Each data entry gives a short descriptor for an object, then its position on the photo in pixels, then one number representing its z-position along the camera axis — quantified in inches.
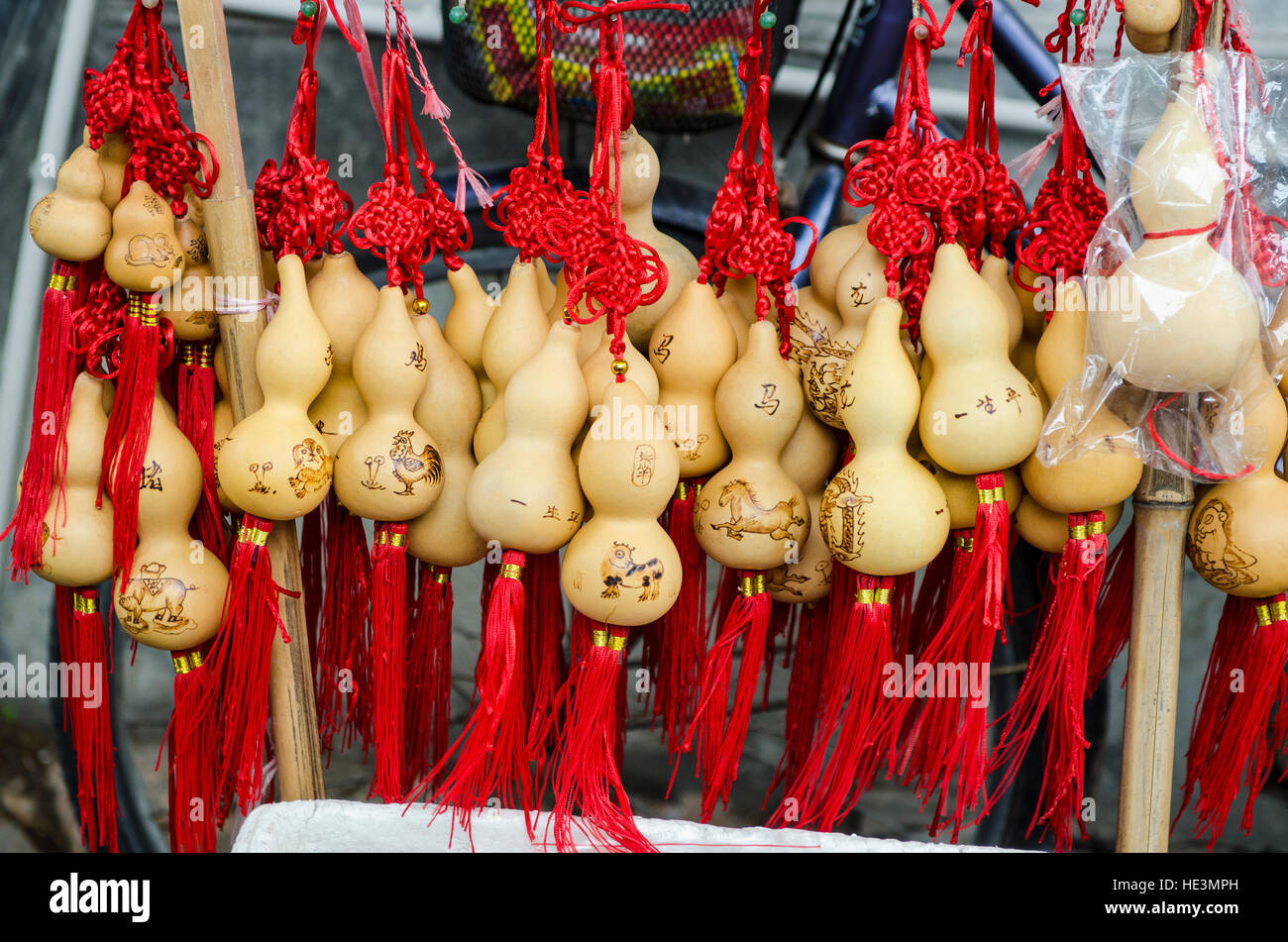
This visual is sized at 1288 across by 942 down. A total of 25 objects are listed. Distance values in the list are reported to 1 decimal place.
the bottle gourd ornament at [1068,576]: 32.4
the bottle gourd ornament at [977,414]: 31.9
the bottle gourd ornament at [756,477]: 34.2
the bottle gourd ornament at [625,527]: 32.2
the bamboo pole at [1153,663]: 33.8
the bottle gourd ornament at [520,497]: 33.0
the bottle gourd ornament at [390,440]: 34.3
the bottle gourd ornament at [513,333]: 34.9
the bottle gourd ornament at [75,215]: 33.9
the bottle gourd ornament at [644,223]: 36.4
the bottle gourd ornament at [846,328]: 34.4
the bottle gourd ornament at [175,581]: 35.2
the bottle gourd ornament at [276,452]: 33.4
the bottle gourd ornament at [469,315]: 36.9
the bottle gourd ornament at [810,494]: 36.4
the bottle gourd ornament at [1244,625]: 32.8
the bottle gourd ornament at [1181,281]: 29.0
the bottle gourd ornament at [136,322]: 34.0
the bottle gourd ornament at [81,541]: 35.3
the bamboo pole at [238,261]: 33.3
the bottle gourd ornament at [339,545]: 35.9
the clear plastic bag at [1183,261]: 29.2
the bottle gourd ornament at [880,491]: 32.2
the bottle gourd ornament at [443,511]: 36.2
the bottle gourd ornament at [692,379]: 35.0
